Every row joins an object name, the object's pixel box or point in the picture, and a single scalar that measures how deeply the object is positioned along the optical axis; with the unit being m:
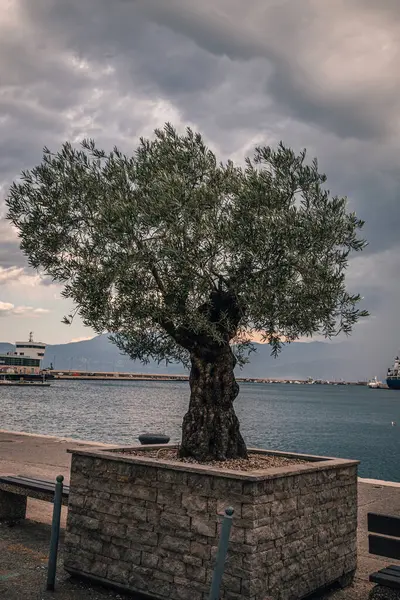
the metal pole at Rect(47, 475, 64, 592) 7.55
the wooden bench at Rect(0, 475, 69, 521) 9.84
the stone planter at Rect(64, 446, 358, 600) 6.73
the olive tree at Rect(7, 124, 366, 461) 8.59
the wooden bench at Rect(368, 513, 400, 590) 6.71
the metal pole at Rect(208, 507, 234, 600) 5.55
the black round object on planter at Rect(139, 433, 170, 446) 16.42
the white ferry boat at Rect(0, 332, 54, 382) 166.75
